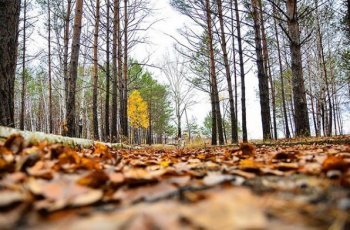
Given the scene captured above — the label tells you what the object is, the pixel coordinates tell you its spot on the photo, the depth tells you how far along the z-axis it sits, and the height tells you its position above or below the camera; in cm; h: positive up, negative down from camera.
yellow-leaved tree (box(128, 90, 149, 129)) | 3347 +353
